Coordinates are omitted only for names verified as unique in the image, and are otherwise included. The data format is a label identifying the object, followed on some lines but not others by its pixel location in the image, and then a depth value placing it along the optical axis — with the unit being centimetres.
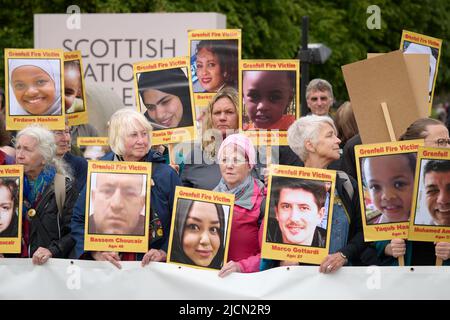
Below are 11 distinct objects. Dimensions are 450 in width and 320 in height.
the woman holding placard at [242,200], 1315
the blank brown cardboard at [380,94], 1527
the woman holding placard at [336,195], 1281
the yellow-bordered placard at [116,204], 1316
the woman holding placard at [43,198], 1358
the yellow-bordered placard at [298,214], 1264
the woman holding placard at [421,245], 1272
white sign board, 2546
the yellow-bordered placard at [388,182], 1267
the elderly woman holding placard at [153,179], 1337
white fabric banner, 1260
